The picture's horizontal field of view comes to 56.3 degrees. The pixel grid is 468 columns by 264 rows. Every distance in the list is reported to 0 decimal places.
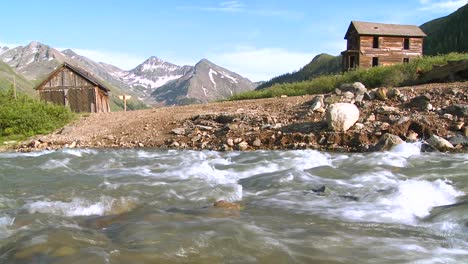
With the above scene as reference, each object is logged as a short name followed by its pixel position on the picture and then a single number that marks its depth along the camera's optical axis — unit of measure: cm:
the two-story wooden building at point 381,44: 3975
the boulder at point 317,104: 1584
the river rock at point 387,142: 1219
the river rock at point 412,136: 1262
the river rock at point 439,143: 1198
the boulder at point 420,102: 1452
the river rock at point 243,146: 1423
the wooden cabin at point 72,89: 3559
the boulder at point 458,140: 1213
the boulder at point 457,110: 1329
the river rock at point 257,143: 1424
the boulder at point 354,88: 1711
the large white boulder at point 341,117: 1359
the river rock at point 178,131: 1669
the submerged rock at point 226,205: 722
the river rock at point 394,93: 1587
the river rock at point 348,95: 1659
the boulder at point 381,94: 1590
